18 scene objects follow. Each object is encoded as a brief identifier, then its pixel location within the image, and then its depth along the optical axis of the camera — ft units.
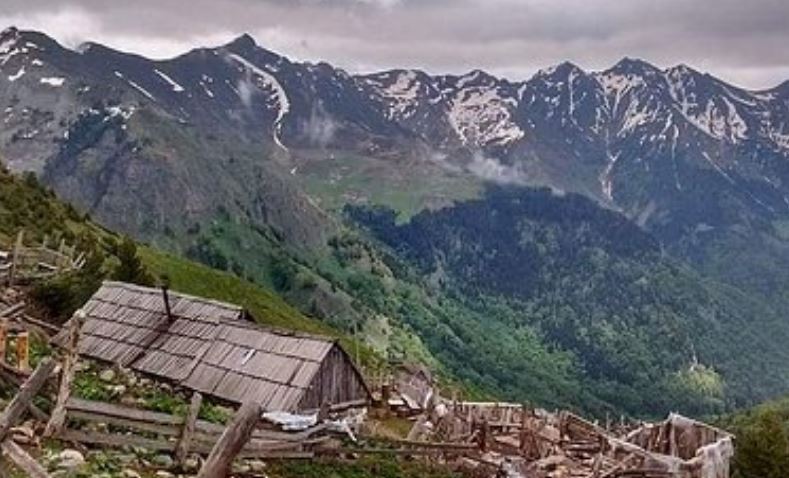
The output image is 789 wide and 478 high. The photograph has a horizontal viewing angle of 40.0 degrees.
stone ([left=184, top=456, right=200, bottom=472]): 86.53
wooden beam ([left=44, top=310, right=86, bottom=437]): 81.35
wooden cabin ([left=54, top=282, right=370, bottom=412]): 140.77
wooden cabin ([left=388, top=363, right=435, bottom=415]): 190.39
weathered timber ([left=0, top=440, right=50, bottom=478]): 46.19
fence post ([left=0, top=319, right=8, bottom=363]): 94.89
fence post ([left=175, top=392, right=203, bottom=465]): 85.15
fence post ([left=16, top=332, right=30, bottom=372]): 98.43
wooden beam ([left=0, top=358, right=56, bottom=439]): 45.29
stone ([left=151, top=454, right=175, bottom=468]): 85.92
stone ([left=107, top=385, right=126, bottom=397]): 112.43
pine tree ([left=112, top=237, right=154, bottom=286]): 233.76
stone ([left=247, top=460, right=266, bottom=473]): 95.06
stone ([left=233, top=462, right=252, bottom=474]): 90.63
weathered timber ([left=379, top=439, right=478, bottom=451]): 119.34
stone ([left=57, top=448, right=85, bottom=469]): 73.51
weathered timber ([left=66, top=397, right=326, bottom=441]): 84.48
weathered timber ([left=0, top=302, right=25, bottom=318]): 105.66
